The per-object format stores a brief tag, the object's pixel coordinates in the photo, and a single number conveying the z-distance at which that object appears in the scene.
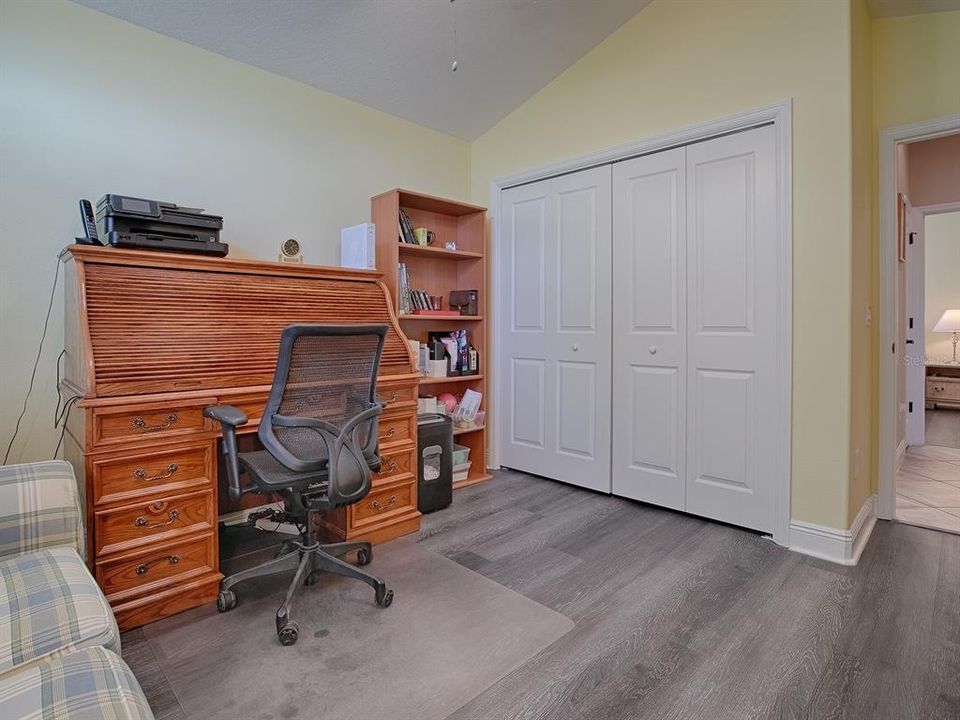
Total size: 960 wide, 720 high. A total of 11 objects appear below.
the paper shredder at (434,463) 2.95
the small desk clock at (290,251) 2.78
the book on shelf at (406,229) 3.20
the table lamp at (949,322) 5.83
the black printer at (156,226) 2.05
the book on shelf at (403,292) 3.11
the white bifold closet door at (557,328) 3.22
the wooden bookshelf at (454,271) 3.46
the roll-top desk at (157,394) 1.77
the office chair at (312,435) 1.81
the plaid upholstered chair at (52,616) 0.94
